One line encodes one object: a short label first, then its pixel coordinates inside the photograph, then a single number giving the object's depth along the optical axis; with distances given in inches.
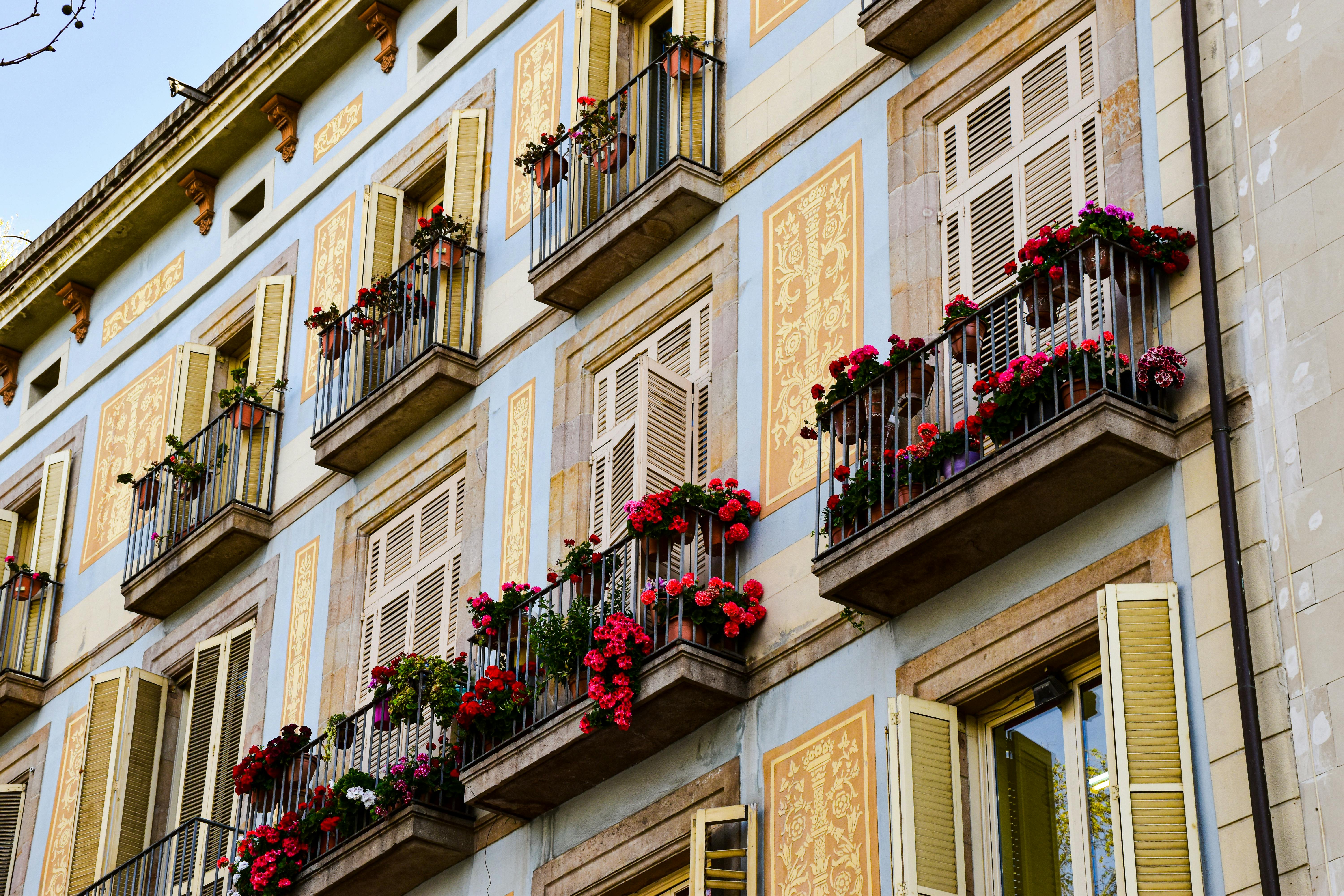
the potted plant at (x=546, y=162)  725.3
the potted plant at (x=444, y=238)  775.1
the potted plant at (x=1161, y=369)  494.9
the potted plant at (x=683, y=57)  700.7
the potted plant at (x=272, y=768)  723.4
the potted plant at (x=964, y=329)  542.6
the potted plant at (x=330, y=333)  803.4
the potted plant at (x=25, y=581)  960.9
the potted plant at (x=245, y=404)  849.5
